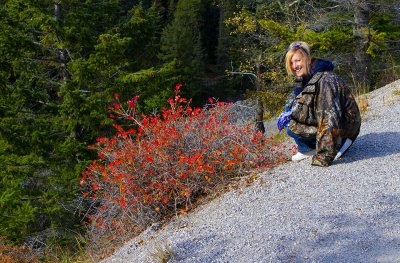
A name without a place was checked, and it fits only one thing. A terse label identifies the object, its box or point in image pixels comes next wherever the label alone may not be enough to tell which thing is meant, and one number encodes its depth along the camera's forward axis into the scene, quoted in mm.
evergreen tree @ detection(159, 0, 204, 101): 30109
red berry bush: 4855
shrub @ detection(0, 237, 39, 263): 6730
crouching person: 4562
